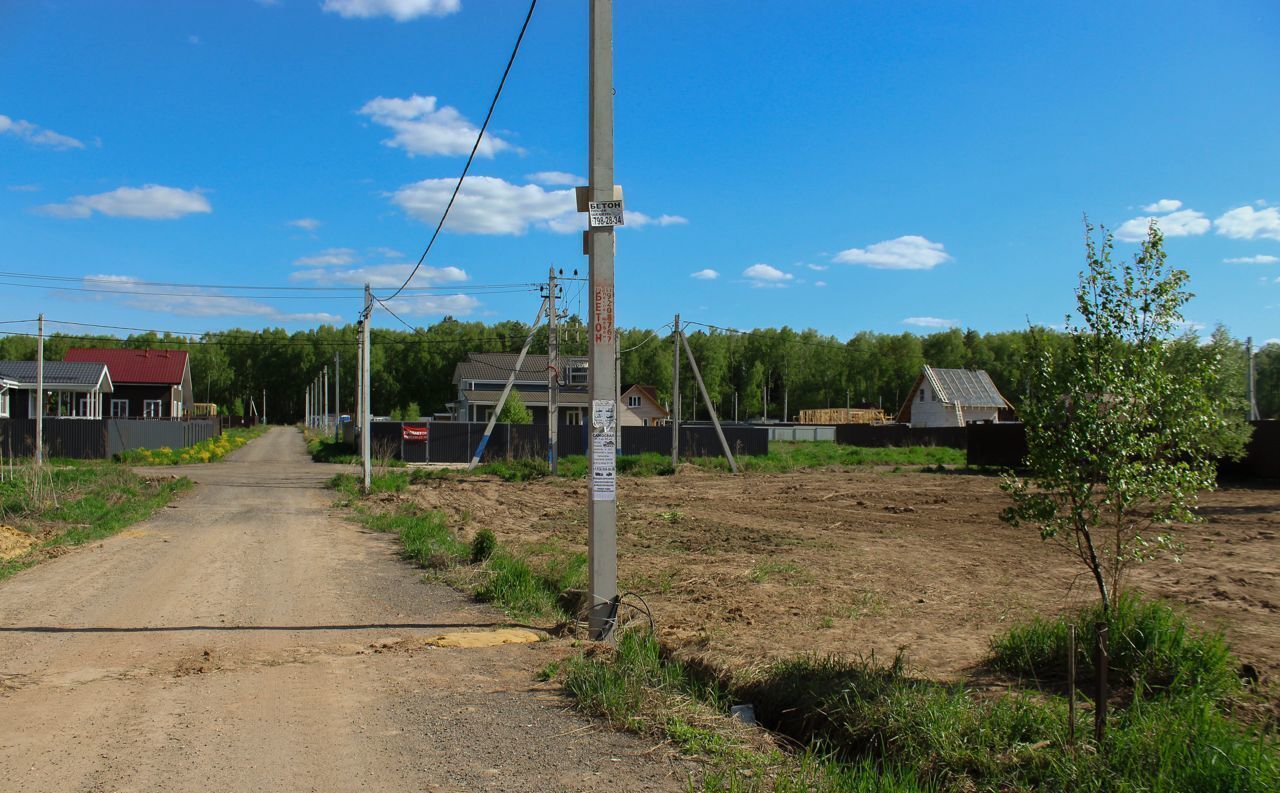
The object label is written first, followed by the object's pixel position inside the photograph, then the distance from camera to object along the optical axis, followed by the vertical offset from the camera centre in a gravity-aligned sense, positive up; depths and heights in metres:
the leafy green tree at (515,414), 45.03 -0.35
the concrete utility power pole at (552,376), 30.31 +1.07
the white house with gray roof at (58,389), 45.56 +1.10
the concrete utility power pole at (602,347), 7.88 +0.54
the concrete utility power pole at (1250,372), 36.00 +1.37
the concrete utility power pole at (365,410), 23.67 -0.07
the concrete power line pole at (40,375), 30.72 +1.24
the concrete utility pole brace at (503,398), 31.69 +0.34
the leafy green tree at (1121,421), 5.96 -0.11
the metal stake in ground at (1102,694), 4.49 -1.49
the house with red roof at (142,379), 64.06 +2.15
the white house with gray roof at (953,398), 65.94 +0.57
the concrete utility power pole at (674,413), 32.28 -0.23
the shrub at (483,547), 12.43 -1.98
